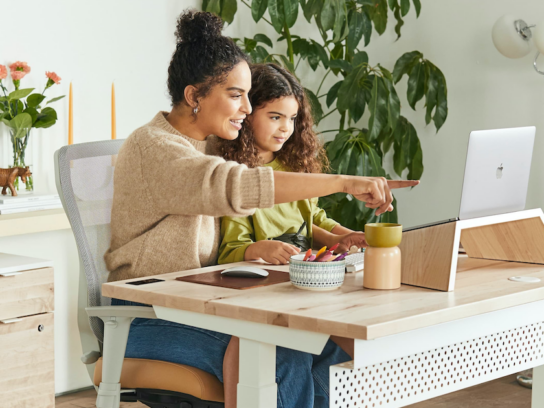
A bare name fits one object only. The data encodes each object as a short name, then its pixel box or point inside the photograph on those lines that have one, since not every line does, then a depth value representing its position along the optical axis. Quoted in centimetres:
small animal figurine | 433
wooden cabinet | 388
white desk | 291
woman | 321
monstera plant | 493
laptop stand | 315
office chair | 325
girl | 362
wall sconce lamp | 493
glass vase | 439
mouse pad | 319
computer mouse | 326
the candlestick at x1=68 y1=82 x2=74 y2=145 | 458
